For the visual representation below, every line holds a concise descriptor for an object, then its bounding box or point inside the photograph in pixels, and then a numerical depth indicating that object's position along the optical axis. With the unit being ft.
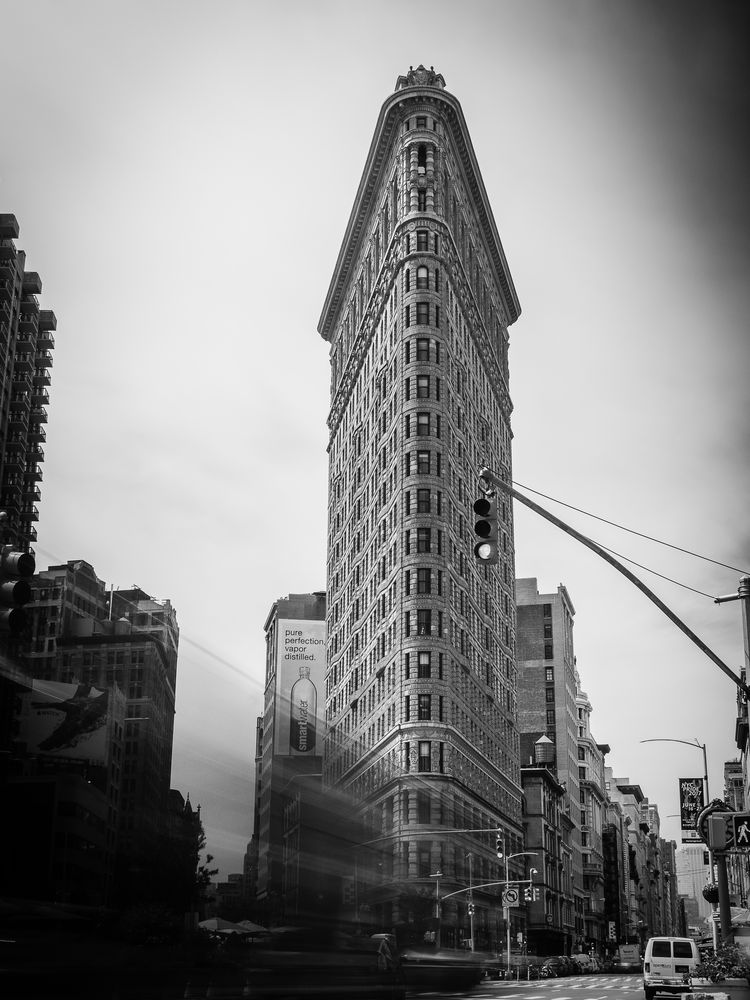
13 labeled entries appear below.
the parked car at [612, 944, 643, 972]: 370.32
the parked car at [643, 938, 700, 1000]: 138.72
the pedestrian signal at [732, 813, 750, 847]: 87.86
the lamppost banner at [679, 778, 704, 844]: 173.99
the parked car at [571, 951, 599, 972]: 328.90
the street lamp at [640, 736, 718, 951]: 172.31
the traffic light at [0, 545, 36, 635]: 48.49
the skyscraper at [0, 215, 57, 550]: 359.46
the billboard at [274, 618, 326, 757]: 610.65
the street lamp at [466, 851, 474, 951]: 257.14
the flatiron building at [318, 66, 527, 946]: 306.14
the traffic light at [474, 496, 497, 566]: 61.72
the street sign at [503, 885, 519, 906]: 225.56
